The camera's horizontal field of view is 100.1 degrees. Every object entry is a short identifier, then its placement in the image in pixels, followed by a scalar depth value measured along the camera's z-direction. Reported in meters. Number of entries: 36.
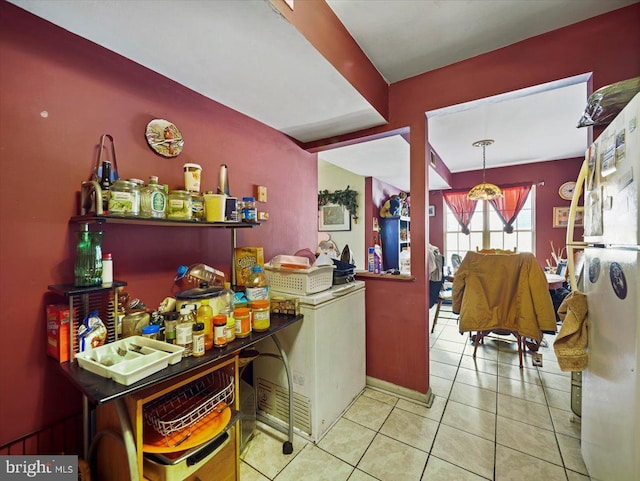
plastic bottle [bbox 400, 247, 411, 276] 3.81
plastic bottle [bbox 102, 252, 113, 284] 1.13
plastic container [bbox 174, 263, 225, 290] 1.53
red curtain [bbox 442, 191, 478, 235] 5.24
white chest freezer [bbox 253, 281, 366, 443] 1.61
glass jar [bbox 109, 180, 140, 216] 1.07
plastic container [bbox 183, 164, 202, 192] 1.40
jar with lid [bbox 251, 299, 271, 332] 1.37
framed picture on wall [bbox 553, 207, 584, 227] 4.37
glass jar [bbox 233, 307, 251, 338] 1.27
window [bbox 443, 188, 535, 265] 4.80
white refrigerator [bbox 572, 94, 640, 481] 0.85
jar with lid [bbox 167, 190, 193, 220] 1.27
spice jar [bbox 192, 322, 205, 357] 1.08
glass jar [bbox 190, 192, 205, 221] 1.35
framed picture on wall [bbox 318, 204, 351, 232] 4.62
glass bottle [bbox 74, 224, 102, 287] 1.09
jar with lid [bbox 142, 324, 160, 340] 1.10
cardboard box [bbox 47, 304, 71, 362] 1.00
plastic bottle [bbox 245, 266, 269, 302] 1.48
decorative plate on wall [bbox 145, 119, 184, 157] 1.40
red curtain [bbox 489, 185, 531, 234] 4.70
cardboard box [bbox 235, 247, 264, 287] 1.79
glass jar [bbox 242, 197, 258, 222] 1.61
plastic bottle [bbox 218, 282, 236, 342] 1.23
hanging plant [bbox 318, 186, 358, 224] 4.52
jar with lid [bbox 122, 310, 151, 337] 1.17
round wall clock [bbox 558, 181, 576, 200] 4.31
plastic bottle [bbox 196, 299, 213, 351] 1.16
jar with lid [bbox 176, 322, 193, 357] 1.08
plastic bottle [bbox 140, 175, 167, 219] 1.17
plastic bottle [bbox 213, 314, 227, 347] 1.16
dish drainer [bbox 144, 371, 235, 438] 1.04
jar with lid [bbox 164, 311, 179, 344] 1.12
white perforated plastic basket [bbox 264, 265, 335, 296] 1.65
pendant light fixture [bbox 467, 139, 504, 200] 3.84
